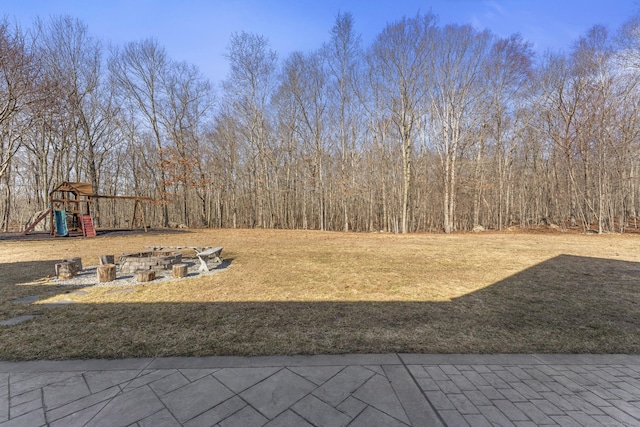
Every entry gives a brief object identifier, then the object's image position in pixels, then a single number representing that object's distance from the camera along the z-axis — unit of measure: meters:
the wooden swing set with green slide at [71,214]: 13.41
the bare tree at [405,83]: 14.97
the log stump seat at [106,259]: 6.55
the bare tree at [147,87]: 20.41
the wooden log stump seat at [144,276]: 5.35
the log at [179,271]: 5.72
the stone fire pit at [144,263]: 6.18
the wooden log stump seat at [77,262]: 5.90
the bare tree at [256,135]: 19.45
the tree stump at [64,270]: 5.61
